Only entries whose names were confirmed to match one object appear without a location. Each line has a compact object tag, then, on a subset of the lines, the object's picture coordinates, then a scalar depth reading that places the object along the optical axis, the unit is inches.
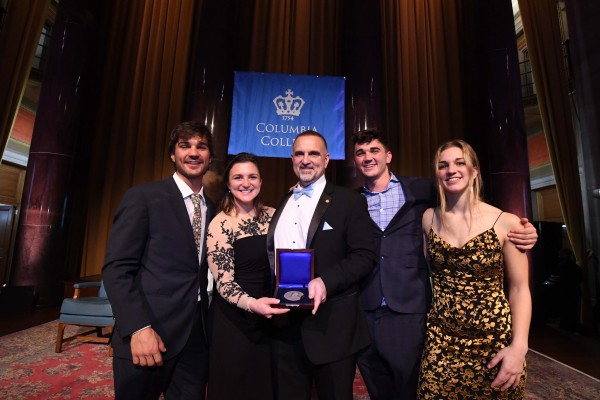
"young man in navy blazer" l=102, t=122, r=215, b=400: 48.3
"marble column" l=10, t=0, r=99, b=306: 205.0
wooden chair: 133.1
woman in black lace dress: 53.8
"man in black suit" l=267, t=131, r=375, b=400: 51.9
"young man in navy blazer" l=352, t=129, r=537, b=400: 64.6
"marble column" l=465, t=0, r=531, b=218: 209.2
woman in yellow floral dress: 52.1
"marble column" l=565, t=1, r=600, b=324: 204.4
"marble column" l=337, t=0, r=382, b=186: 211.2
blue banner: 210.8
